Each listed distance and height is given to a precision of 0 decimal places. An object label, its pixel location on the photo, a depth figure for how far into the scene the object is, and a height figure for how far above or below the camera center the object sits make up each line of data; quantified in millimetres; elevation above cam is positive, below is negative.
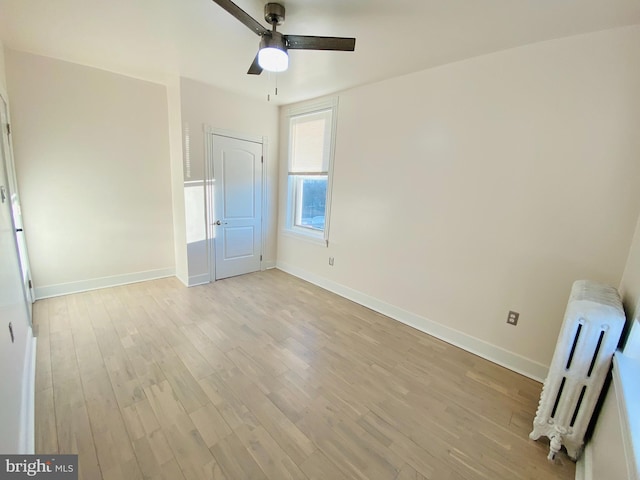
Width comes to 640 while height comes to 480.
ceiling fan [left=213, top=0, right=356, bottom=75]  1655 +865
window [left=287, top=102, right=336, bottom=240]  3594 +192
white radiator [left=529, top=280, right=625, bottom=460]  1404 -888
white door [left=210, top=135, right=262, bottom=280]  3688 -403
